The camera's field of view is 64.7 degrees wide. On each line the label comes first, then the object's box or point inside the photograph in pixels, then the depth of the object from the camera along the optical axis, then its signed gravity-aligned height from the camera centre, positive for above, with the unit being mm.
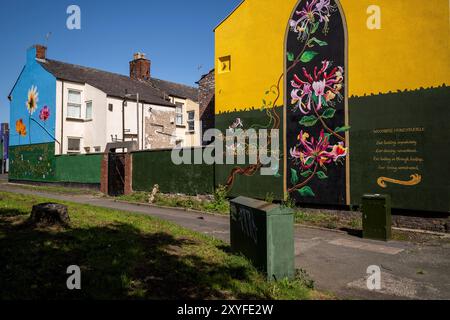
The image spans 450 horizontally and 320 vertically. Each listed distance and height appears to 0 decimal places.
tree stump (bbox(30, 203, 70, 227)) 7887 -1092
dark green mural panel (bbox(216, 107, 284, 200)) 13523 -348
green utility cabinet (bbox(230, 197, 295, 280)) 5570 -1188
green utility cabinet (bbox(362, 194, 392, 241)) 9445 -1375
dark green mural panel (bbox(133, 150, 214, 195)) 16219 -416
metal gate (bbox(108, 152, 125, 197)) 20109 -439
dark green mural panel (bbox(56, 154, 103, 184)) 22000 -104
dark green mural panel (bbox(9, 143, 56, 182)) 25750 +333
